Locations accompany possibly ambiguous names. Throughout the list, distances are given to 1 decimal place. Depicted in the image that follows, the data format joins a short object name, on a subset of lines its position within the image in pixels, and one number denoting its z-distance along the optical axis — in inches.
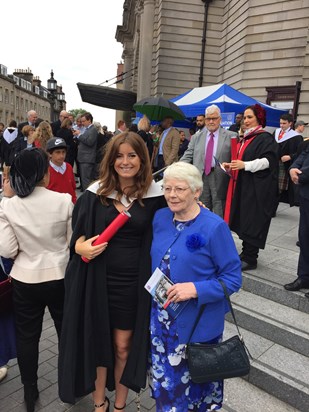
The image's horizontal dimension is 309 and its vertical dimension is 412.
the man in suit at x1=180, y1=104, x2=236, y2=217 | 167.3
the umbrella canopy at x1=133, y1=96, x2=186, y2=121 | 314.3
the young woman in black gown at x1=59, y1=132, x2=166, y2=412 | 82.4
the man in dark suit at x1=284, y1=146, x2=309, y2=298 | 140.5
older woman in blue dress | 73.7
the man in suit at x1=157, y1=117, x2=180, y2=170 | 281.4
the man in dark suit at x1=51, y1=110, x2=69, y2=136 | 358.9
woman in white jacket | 88.6
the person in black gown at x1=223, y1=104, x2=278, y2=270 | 150.3
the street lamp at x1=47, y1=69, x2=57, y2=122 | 538.6
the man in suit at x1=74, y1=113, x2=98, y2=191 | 313.0
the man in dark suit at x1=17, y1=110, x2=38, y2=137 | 318.2
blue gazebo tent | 320.2
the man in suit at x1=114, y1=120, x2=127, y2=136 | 361.1
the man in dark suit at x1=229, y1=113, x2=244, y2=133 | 303.5
